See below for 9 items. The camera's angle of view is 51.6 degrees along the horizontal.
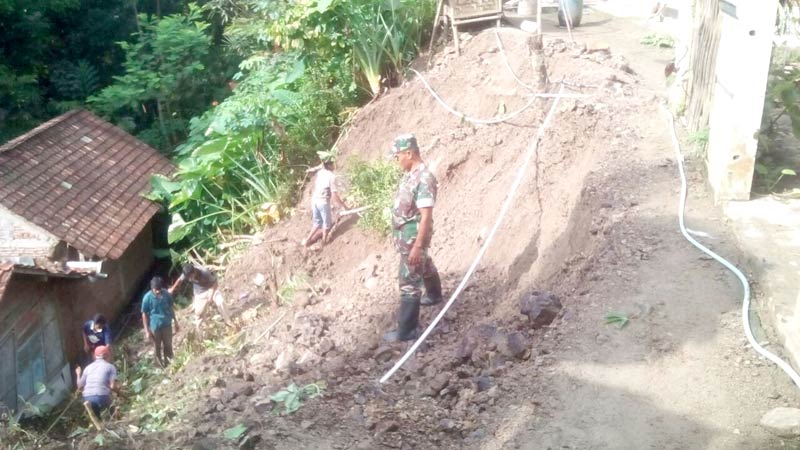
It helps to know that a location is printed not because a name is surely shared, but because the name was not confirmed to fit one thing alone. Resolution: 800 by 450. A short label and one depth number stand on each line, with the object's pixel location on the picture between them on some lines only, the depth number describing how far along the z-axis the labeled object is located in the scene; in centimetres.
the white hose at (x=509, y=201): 634
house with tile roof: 991
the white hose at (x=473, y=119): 1002
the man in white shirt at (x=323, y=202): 1023
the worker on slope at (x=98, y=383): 827
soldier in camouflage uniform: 652
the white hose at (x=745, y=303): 497
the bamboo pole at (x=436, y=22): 1282
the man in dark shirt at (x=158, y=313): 945
